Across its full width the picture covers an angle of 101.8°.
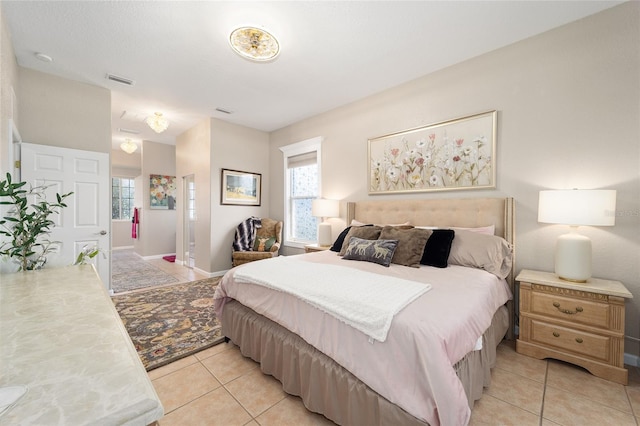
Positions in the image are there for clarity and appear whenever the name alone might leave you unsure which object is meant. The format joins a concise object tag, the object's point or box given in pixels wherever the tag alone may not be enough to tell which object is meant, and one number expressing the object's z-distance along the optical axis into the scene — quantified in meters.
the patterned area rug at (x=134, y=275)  4.17
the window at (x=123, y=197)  7.71
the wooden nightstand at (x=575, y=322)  1.82
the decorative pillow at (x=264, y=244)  4.64
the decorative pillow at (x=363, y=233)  2.85
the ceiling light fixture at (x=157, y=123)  3.98
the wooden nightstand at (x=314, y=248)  3.83
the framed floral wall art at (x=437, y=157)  2.73
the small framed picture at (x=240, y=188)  4.76
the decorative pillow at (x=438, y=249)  2.32
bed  1.17
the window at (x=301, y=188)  4.58
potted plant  1.65
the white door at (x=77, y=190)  3.09
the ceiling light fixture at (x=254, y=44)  2.31
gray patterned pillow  2.41
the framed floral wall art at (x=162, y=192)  6.38
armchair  4.38
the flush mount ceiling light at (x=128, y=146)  5.39
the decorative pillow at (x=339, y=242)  3.16
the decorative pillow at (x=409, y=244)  2.37
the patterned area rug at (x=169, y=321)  2.24
